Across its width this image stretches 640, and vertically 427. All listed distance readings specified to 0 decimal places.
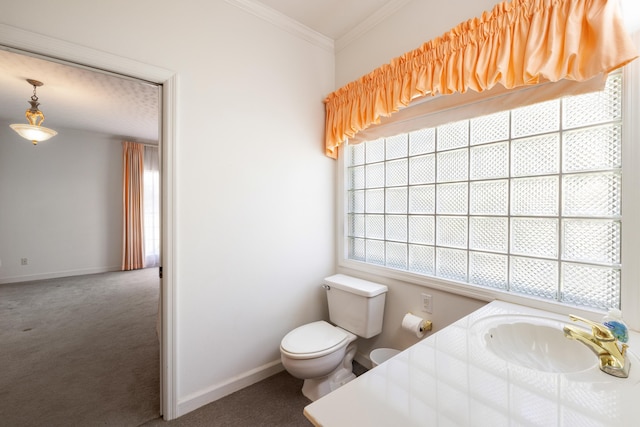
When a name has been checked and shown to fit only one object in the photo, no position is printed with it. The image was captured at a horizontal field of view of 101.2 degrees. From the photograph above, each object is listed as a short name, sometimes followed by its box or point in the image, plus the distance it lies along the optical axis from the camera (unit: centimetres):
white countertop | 57
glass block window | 111
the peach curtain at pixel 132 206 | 475
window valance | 94
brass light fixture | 281
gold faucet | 72
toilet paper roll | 157
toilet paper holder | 158
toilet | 154
